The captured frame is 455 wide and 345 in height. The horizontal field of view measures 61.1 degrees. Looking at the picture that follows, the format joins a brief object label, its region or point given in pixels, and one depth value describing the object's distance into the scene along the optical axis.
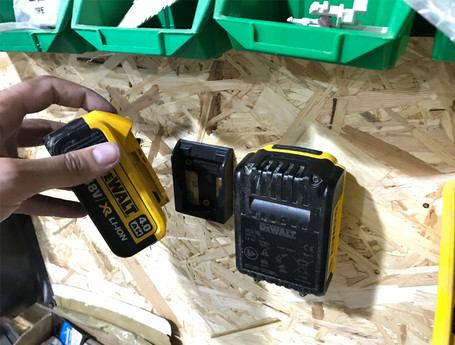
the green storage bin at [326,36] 0.39
